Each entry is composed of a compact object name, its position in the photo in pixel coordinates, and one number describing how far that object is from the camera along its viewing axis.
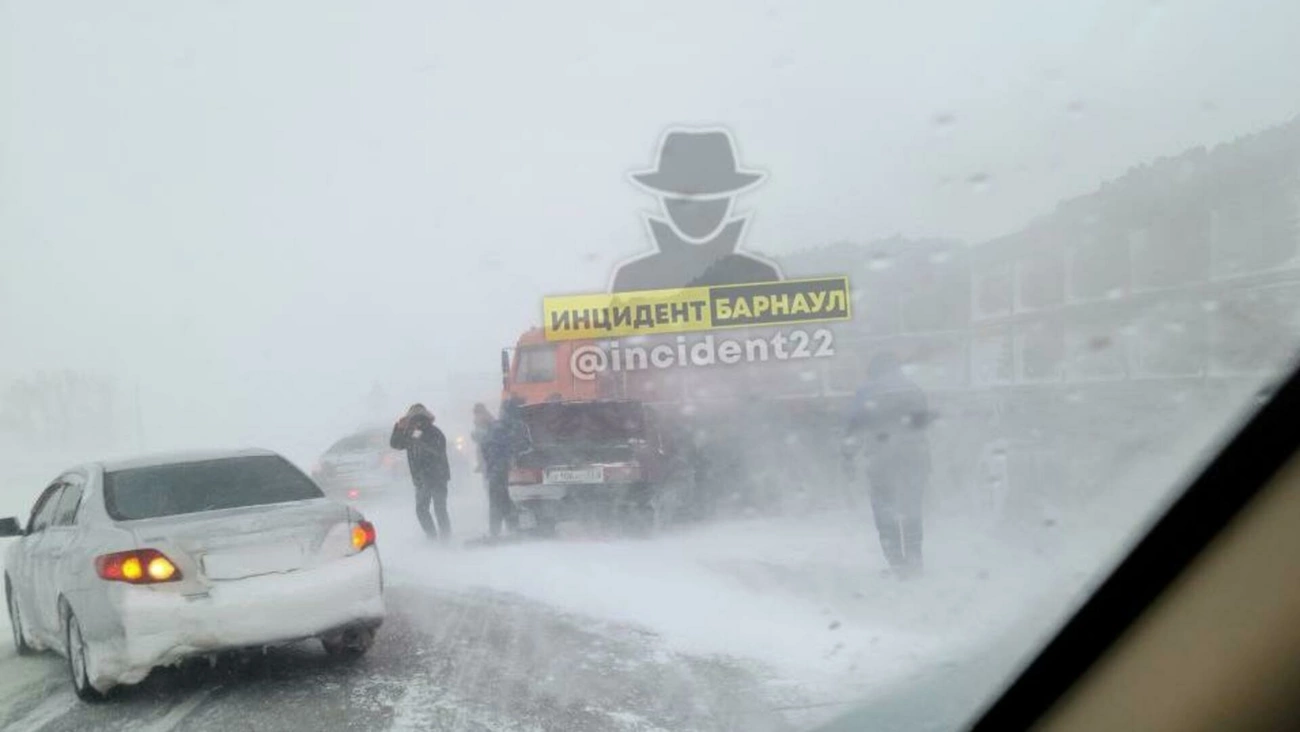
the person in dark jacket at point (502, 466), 11.23
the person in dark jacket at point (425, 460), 11.16
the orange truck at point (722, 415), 11.27
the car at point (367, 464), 11.63
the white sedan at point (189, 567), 5.50
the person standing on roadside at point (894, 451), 8.12
